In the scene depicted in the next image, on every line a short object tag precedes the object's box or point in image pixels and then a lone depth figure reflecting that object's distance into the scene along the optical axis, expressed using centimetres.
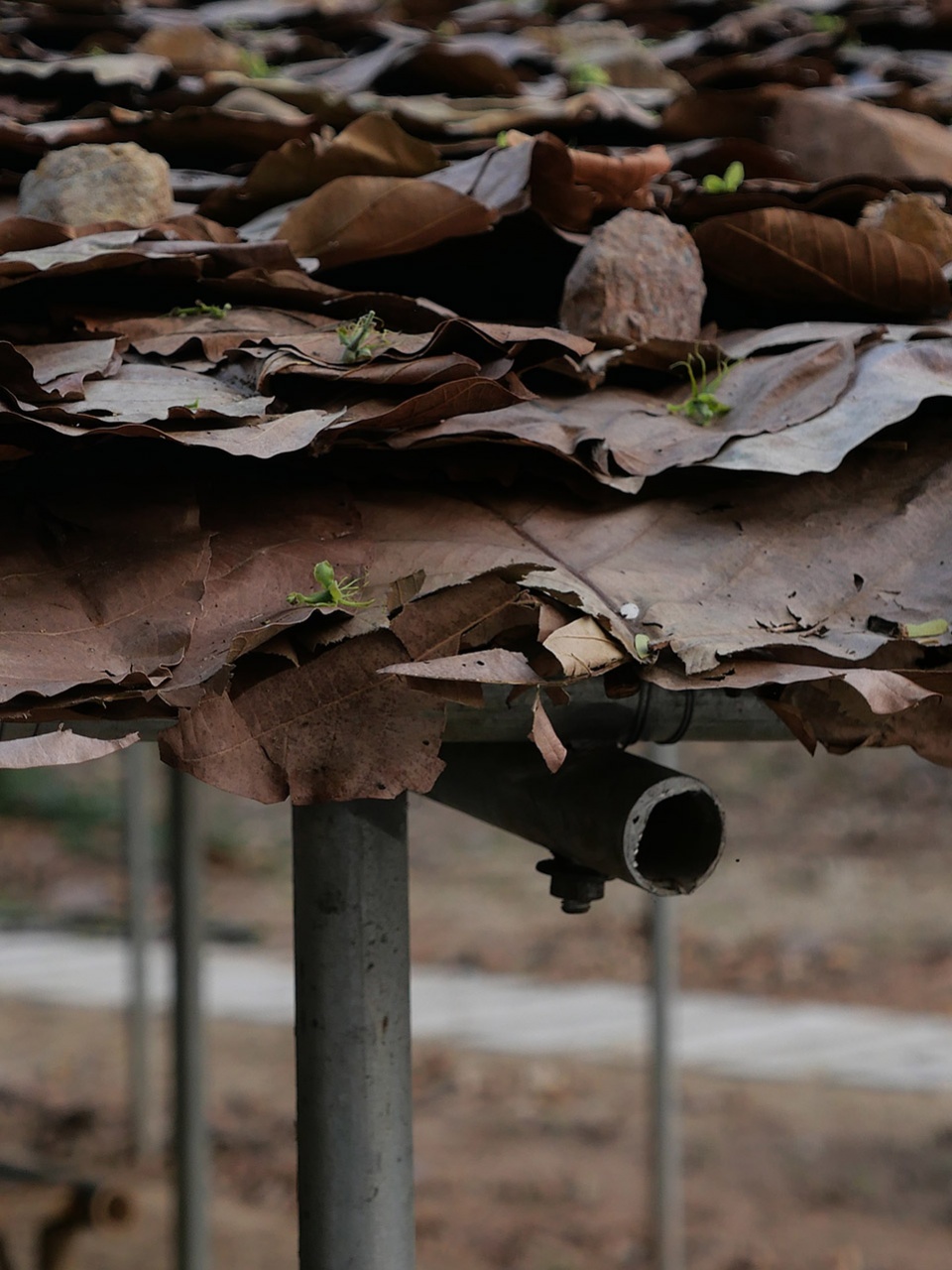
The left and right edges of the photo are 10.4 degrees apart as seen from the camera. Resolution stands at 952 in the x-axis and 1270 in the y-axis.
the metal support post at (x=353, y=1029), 220
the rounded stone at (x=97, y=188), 235
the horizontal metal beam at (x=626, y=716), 214
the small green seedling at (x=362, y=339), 220
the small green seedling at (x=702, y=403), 224
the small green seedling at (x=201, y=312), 228
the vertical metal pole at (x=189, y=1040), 379
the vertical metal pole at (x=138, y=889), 538
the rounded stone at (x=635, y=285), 230
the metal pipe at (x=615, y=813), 211
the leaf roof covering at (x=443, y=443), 208
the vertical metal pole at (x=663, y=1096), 450
